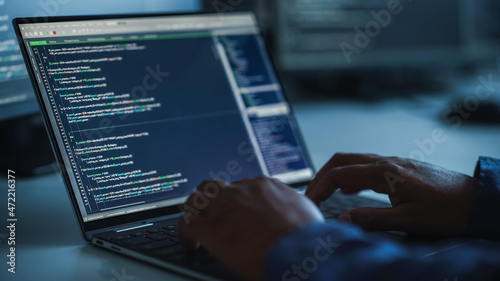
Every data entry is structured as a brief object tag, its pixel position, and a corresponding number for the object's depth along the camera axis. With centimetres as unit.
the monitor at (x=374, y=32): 156
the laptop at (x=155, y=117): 62
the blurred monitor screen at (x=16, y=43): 83
